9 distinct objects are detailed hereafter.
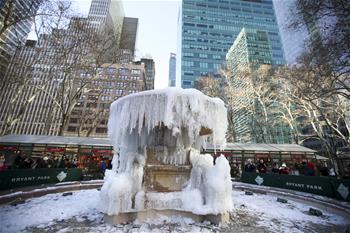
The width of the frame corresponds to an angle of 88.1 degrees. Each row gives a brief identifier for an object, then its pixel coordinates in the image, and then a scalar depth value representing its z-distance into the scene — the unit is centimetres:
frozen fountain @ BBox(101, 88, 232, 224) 523
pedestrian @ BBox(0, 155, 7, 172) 1349
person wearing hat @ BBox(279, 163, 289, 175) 1261
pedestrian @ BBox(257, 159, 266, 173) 1396
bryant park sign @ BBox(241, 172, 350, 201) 733
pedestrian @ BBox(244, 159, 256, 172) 1415
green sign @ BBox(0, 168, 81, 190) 781
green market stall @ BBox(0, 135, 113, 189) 1034
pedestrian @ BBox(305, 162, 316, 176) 1052
